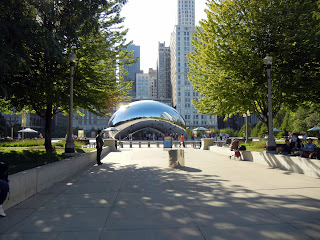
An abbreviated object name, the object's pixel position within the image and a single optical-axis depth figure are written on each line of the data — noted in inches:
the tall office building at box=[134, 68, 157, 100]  7515.3
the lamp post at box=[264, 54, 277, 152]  475.3
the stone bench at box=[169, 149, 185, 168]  472.4
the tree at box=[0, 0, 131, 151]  328.8
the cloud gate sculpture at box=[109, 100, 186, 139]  2208.8
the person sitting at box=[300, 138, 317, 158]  404.1
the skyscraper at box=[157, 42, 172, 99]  6520.7
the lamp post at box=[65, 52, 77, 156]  460.8
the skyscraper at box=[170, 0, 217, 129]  4766.2
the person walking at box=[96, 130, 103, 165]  511.4
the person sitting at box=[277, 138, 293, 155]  483.2
